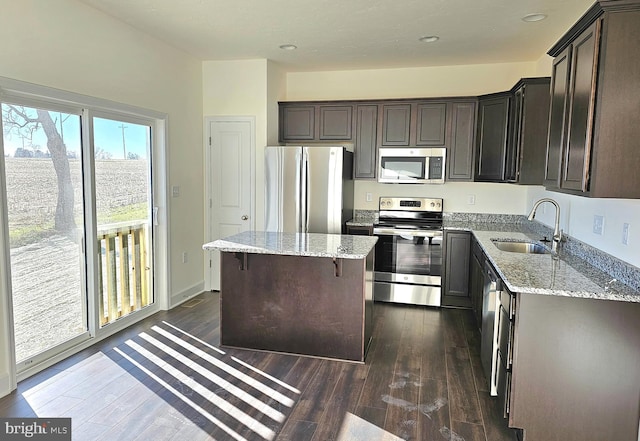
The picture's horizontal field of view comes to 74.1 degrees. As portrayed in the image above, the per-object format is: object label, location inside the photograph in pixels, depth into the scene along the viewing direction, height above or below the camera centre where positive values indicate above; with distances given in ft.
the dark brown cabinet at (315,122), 16.99 +2.37
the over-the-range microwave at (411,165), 16.14 +0.67
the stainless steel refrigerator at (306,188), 15.61 -0.29
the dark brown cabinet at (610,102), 6.55 +1.34
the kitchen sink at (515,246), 12.28 -1.78
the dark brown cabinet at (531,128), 12.59 +1.74
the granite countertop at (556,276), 7.02 -1.70
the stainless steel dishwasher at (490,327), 8.84 -3.19
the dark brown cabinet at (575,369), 6.96 -3.12
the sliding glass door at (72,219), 9.83 -1.19
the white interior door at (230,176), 16.75 +0.11
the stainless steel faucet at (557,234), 10.77 -1.25
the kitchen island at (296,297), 10.96 -3.12
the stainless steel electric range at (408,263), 15.56 -3.00
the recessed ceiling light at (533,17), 11.15 +4.47
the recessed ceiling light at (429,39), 13.23 +4.55
